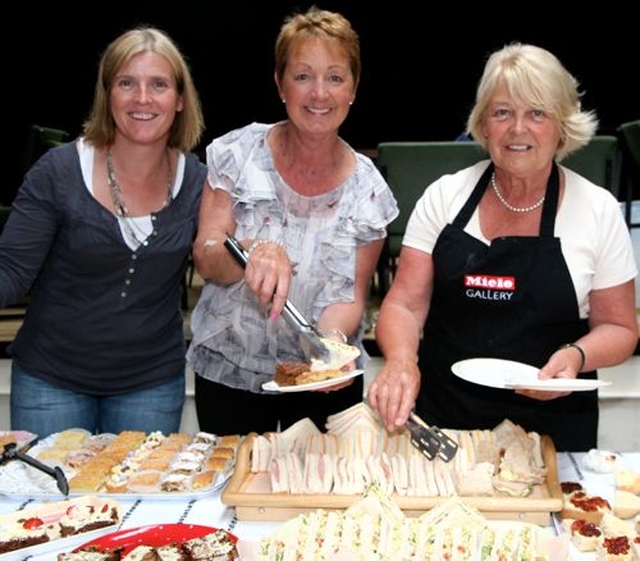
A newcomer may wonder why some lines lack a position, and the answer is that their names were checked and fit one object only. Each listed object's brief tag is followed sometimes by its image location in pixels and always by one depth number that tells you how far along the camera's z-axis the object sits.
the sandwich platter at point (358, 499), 1.73
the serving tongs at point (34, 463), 1.89
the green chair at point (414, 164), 5.05
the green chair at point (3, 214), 5.76
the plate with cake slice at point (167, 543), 1.60
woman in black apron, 2.05
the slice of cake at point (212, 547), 1.58
